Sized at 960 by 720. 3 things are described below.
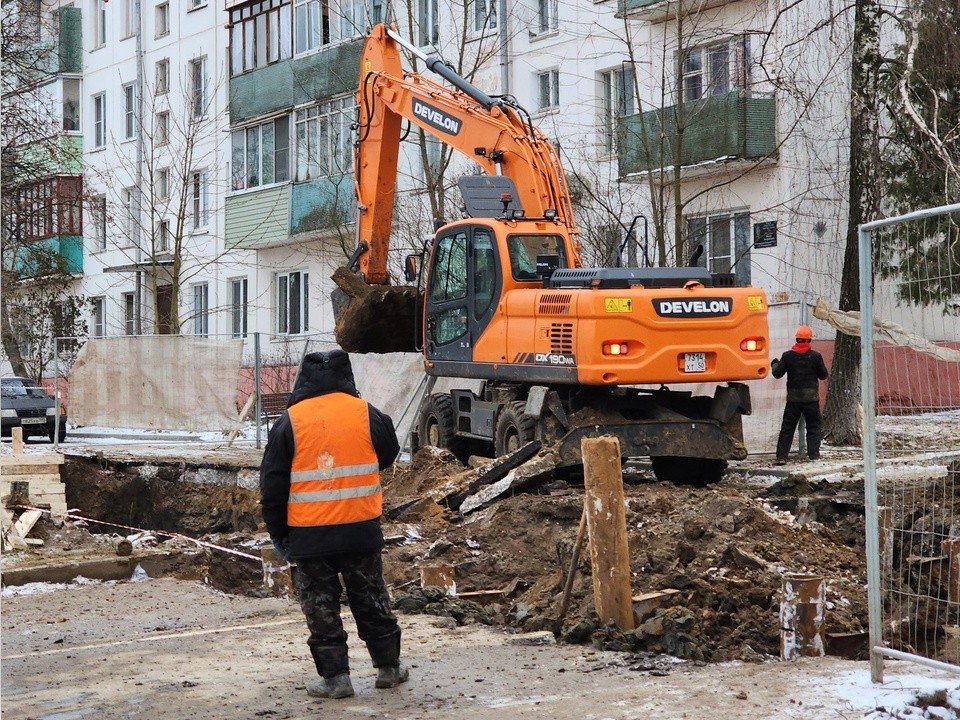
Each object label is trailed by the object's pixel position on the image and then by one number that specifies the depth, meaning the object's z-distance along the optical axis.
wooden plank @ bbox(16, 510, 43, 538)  13.31
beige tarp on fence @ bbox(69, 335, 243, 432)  20.17
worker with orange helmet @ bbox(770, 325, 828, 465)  15.37
